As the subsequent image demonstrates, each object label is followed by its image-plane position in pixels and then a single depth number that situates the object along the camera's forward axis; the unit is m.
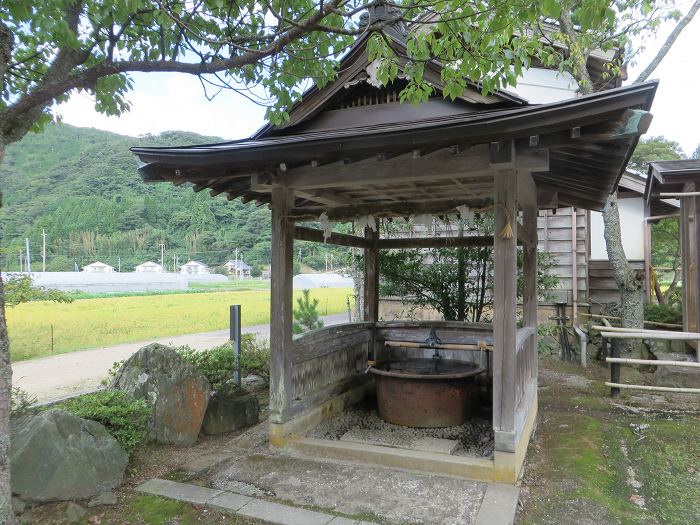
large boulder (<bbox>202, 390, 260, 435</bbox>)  5.37
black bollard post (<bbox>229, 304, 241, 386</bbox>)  6.68
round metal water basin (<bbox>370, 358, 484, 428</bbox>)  5.48
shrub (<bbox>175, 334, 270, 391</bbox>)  6.36
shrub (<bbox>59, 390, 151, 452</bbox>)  4.28
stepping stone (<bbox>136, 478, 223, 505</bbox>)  3.73
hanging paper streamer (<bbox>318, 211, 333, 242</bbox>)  5.44
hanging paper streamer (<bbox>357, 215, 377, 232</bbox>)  5.99
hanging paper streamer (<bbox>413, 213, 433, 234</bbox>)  6.02
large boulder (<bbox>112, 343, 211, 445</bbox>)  4.79
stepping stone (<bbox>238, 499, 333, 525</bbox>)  3.37
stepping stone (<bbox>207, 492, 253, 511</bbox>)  3.59
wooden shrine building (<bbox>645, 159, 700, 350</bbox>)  7.68
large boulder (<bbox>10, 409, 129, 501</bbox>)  3.48
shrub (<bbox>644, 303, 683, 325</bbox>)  9.74
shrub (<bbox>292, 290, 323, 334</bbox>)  9.26
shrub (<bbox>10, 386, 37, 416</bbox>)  4.28
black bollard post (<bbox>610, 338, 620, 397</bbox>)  7.18
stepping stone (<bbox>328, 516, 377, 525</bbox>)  3.33
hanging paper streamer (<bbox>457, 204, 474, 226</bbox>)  5.70
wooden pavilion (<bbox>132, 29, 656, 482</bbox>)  3.55
